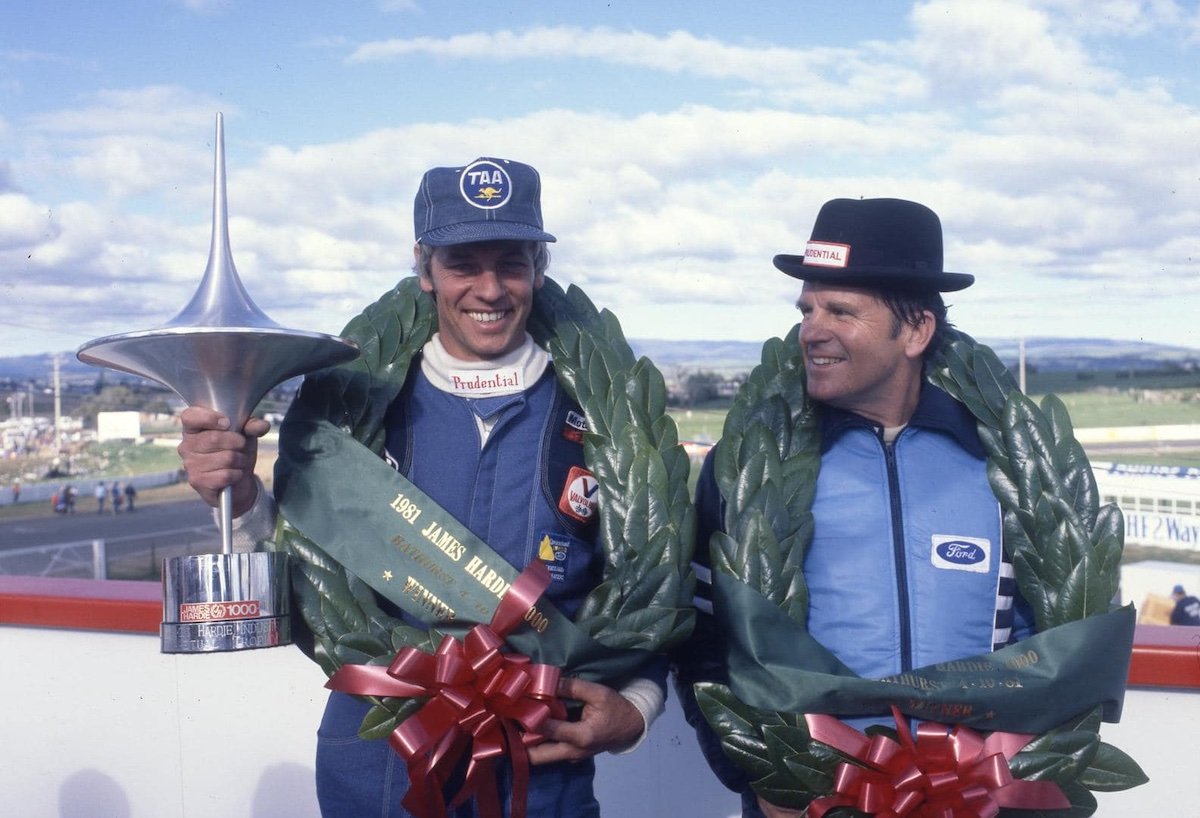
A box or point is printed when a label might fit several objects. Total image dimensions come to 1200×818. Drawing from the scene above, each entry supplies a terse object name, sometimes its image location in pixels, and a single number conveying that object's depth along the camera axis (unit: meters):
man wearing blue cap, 2.45
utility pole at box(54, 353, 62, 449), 75.78
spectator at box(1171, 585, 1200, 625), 14.14
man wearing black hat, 2.48
